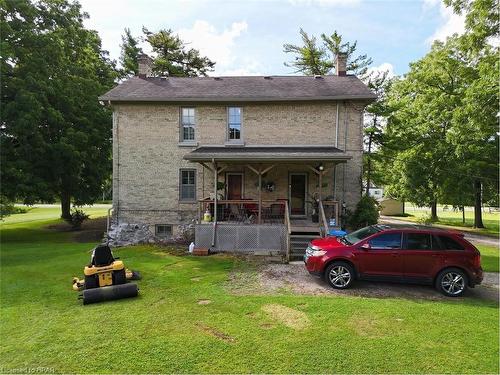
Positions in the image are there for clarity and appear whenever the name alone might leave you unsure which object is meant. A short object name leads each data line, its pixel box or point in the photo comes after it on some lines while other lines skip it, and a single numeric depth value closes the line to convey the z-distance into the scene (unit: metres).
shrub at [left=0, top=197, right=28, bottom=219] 13.69
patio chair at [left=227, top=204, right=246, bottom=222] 14.04
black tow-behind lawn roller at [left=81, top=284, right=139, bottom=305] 7.11
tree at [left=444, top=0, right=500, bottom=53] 13.58
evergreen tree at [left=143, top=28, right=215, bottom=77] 32.41
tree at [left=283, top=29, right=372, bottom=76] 27.48
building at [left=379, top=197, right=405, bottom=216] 37.81
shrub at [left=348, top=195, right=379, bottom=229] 14.26
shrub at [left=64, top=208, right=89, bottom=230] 22.17
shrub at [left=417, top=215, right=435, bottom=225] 28.31
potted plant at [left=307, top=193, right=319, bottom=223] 13.99
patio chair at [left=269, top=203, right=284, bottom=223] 14.59
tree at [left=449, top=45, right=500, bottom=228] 14.16
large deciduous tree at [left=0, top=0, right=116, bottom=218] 16.39
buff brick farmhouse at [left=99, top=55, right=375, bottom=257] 15.05
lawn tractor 7.20
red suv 8.01
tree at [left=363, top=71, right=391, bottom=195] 26.41
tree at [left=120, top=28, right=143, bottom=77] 31.88
